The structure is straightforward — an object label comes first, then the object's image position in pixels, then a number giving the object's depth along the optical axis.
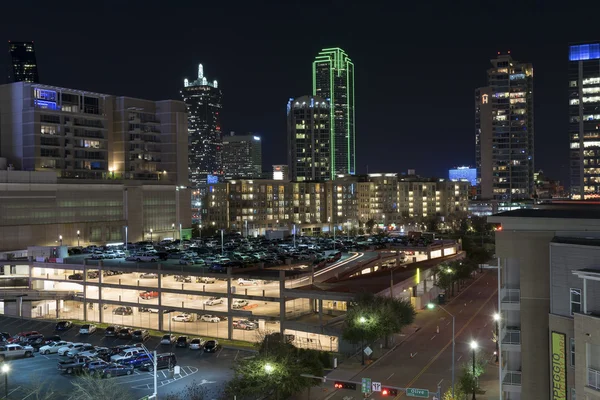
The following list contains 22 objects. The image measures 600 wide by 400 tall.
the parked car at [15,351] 54.62
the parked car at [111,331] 63.41
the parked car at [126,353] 50.35
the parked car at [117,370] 47.59
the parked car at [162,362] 50.16
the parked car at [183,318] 68.03
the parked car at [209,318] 67.62
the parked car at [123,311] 72.81
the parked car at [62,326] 67.50
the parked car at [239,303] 67.06
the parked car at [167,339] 58.56
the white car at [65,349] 55.53
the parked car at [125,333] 62.25
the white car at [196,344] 57.22
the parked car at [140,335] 61.19
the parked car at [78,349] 54.58
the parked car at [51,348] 56.69
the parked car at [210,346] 56.17
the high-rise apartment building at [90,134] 124.75
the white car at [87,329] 65.03
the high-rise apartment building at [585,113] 181.50
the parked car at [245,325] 63.66
